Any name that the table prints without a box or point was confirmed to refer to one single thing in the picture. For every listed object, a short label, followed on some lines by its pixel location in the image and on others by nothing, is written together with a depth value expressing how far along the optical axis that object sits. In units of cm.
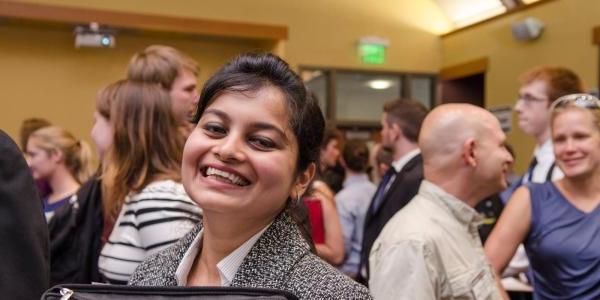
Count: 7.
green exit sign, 766
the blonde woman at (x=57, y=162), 337
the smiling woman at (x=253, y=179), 107
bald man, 167
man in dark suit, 298
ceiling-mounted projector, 661
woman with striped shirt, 173
